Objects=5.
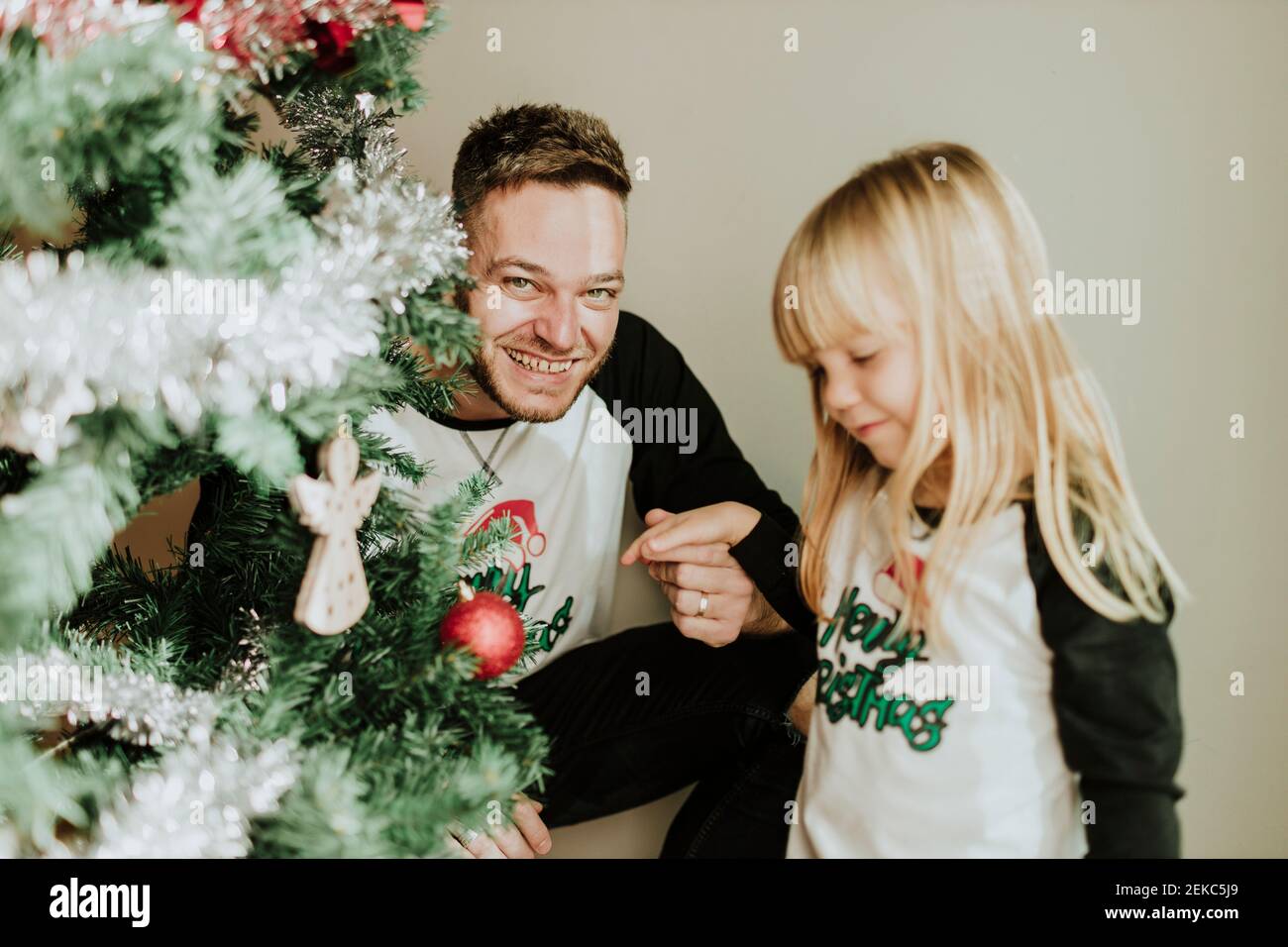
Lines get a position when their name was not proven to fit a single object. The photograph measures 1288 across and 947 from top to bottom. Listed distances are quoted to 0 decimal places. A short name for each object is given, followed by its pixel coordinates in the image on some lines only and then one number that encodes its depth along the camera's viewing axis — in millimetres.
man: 866
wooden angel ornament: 629
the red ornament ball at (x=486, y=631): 688
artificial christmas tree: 515
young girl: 657
